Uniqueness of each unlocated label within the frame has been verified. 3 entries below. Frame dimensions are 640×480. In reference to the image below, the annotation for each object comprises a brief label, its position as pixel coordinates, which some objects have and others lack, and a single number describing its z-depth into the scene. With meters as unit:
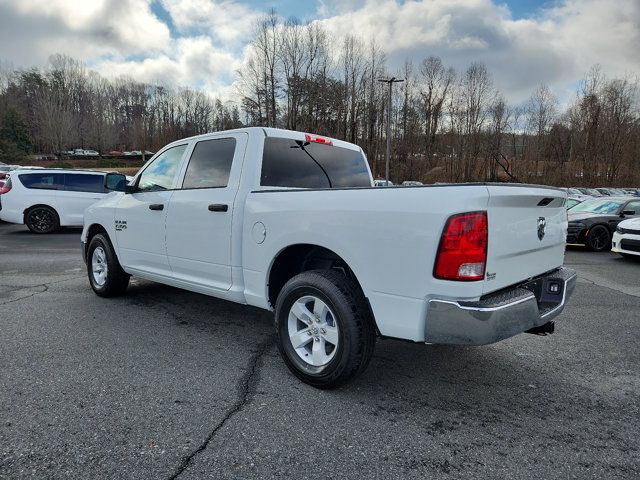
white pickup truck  2.54
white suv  12.32
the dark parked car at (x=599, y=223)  11.60
